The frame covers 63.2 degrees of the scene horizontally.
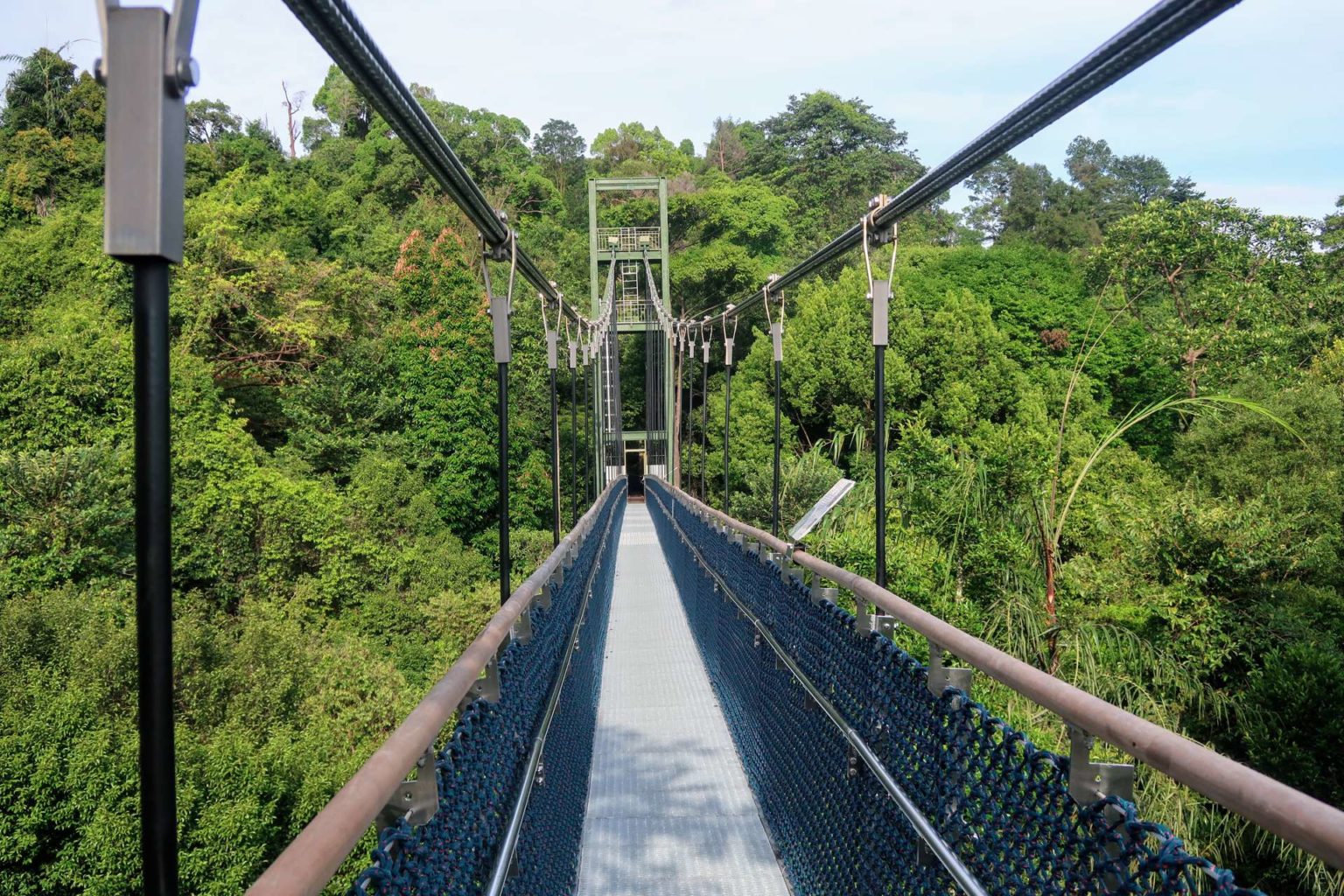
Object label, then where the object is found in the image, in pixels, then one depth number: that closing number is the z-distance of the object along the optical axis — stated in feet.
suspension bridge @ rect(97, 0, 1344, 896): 2.53
